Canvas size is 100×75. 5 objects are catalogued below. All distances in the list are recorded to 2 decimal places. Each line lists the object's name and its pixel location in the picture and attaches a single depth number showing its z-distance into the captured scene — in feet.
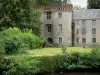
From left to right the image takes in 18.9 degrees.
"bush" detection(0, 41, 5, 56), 93.83
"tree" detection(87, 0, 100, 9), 221.46
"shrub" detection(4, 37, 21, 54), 103.87
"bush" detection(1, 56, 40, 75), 87.92
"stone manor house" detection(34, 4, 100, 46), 188.34
